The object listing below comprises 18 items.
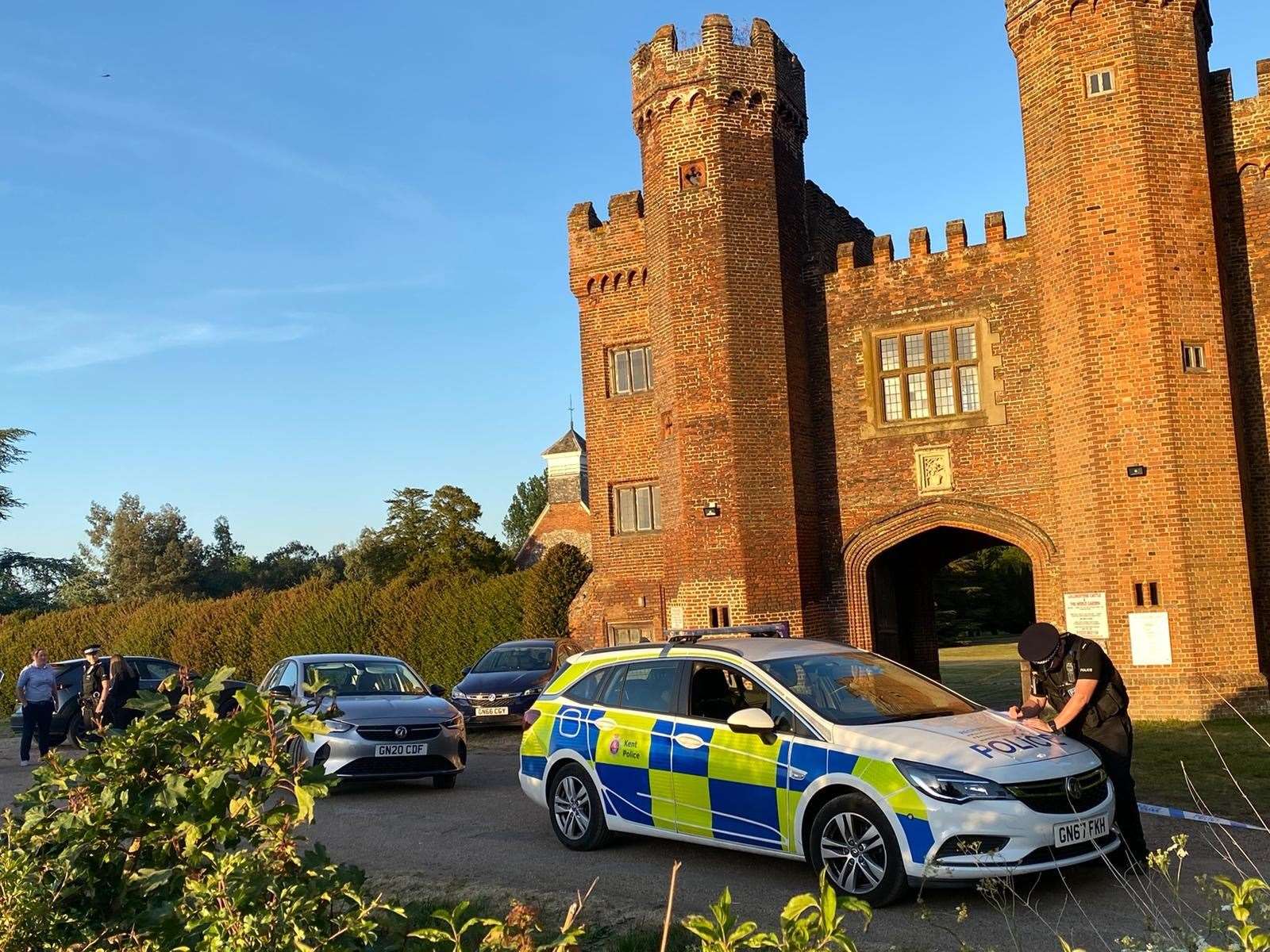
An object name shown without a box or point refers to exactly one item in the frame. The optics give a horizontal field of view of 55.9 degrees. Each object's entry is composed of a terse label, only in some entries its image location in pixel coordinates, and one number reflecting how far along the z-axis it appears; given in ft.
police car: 22.79
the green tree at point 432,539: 163.53
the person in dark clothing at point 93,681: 55.11
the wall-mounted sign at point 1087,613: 58.08
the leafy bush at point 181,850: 11.47
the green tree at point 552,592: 84.02
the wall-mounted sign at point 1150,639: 56.39
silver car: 40.98
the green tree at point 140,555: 222.28
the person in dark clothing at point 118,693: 52.90
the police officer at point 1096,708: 25.77
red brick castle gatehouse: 57.41
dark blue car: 60.85
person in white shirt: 55.62
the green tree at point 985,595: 173.06
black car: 62.34
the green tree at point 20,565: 147.74
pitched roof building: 181.06
